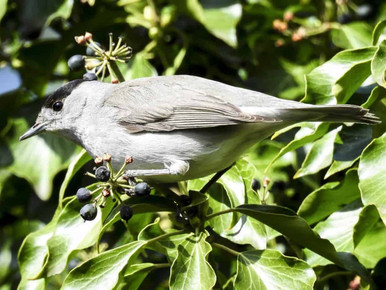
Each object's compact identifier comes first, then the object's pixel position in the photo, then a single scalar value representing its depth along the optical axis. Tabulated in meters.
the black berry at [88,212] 5.57
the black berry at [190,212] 5.96
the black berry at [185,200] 5.94
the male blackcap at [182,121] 6.05
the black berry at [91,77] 6.28
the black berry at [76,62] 6.42
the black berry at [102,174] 5.31
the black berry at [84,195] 5.70
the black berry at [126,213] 5.53
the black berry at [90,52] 6.28
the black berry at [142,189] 5.58
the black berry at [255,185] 6.85
